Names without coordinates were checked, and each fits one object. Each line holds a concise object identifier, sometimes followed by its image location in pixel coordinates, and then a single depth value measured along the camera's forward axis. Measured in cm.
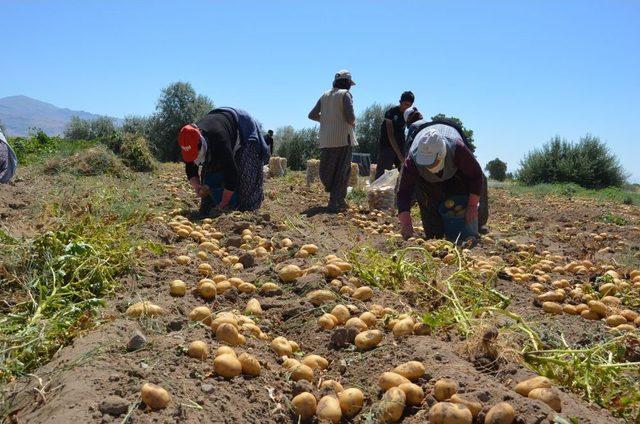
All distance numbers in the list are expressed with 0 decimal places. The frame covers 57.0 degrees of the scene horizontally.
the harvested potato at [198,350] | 235
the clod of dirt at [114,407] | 184
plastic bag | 827
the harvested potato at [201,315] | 281
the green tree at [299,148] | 2330
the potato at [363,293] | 323
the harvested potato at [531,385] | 207
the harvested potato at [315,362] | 252
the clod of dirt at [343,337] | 274
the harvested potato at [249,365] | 233
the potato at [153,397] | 191
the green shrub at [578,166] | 1859
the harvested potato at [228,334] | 257
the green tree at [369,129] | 2527
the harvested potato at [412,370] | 224
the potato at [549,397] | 197
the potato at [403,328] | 269
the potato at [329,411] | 211
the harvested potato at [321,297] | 313
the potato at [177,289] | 323
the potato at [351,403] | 216
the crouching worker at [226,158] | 589
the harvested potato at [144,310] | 271
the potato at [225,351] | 237
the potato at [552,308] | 354
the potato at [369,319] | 285
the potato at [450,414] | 190
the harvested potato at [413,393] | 212
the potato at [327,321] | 288
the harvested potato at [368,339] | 263
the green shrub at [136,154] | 1196
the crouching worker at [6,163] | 657
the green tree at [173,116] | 2402
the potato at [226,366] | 226
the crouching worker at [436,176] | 504
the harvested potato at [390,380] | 219
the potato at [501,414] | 186
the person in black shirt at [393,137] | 837
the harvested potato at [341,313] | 294
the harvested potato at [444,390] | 207
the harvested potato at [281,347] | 264
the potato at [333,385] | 229
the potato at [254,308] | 309
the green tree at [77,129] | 2512
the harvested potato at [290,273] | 358
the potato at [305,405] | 215
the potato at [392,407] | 206
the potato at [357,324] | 277
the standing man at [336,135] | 773
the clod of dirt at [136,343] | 230
